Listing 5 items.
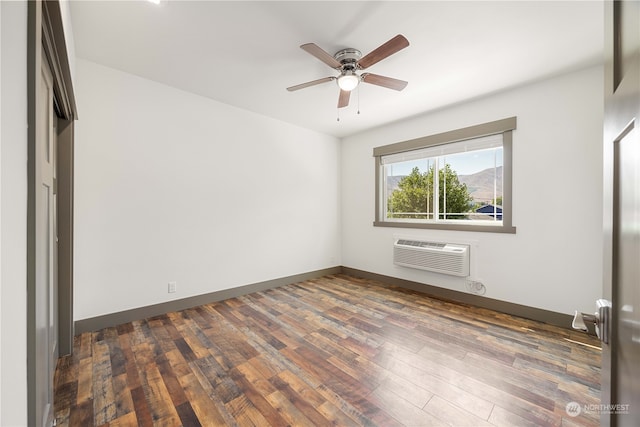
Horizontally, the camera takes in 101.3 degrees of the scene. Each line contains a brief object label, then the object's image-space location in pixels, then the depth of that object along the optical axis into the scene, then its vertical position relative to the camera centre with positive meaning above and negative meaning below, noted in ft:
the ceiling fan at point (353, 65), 6.55 +4.01
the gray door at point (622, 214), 1.69 -0.02
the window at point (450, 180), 10.57 +1.46
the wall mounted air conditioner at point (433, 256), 11.03 -2.04
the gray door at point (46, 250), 2.46 -0.61
